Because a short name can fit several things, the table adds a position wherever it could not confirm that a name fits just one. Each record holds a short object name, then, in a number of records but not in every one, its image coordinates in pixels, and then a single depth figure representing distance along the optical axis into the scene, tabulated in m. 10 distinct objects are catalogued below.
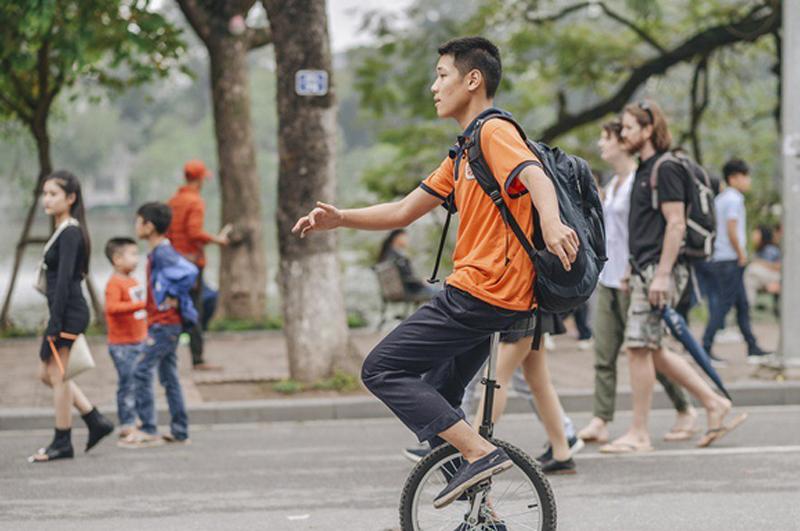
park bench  14.96
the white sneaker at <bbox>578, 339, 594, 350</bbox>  13.00
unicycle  5.04
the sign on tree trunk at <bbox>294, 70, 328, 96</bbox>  10.20
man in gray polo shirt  11.88
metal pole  10.41
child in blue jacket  8.27
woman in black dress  7.63
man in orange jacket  11.76
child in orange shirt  8.18
